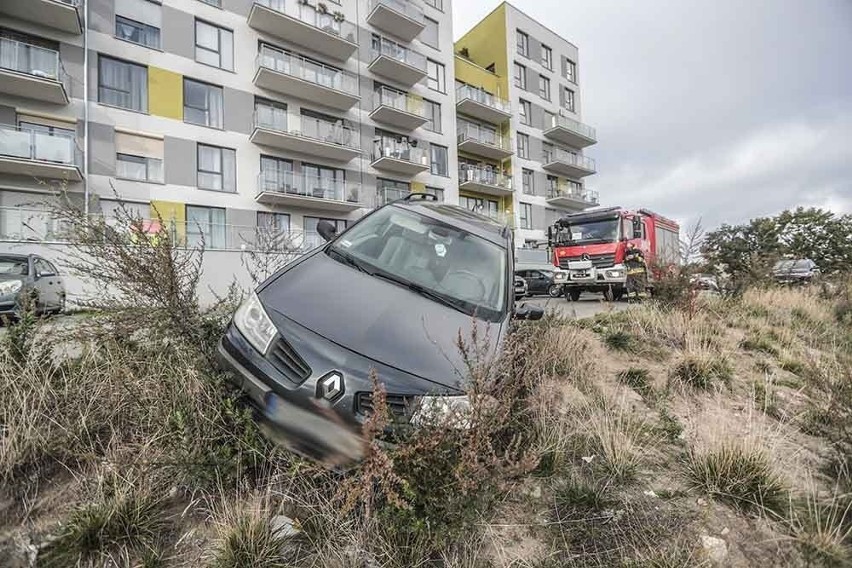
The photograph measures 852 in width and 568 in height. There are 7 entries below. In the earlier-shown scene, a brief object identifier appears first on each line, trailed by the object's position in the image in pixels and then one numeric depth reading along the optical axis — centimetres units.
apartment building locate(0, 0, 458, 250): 1442
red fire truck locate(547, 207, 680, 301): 1248
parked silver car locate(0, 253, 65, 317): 704
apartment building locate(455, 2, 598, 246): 2934
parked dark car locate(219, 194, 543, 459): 213
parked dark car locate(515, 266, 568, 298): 1928
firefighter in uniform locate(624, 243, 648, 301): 783
